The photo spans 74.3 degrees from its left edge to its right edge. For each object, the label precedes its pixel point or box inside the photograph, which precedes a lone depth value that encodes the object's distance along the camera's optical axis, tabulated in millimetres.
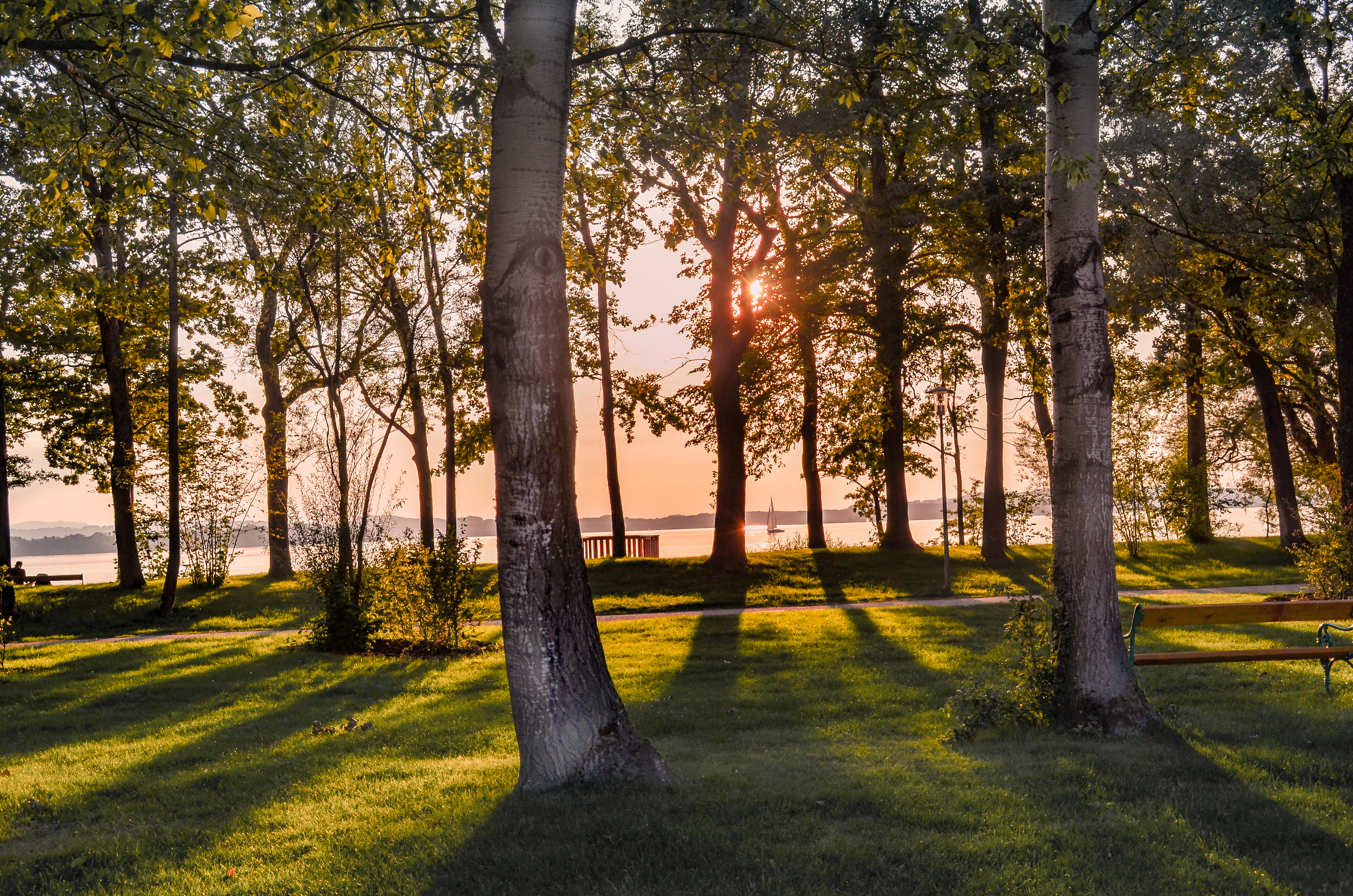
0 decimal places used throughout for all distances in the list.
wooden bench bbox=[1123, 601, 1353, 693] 7148
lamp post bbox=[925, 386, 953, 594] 19328
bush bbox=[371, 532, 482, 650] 13102
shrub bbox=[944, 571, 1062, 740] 6750
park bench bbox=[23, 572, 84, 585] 24219
